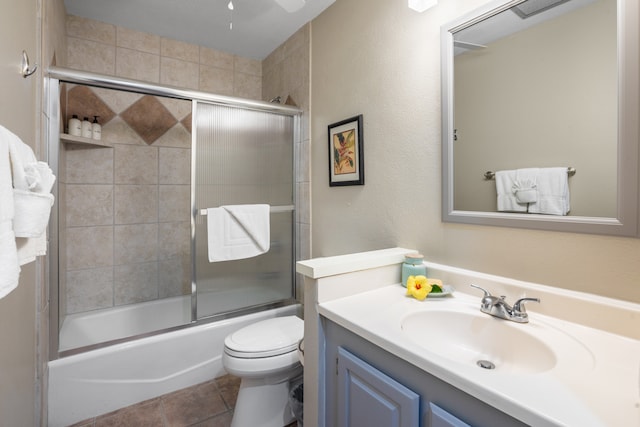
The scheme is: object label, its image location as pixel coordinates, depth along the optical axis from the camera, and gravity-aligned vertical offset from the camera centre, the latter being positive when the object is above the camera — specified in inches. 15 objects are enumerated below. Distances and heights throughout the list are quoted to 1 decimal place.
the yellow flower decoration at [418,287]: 44.2 -11.1
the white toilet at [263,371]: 55.6 -29.4
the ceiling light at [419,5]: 51.5 +36.5
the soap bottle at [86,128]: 81.7 +24.1
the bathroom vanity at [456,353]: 23.6 -14.1
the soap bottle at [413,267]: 50.3 -8.9
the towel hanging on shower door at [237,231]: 74.0 -4.3
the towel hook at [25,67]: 41.4 +21.2
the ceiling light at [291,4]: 66.9 +48.1
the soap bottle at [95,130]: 83.5 +24.3
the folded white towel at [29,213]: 25.9 +0.3
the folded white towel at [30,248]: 28.5 -3.2
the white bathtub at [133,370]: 60.8 -35.4
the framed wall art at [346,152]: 68.5 +15.1
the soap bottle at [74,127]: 79.5 +23.9
